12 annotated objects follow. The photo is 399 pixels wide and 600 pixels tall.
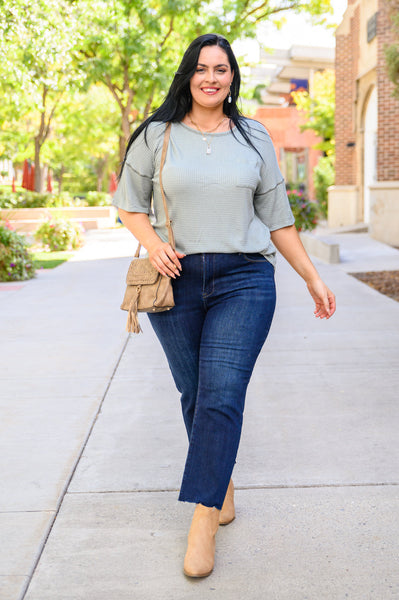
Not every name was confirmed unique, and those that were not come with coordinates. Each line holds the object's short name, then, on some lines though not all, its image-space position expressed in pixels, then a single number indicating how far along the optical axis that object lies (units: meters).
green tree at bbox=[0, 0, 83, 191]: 12.15
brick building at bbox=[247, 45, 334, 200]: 48.81
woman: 3.00
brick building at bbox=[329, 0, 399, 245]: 22.09
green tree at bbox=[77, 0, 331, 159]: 23.78
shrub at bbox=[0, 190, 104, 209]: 28.70
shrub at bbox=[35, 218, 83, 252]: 17.97
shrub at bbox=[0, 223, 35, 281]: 12.80
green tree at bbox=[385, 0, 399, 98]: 11.80
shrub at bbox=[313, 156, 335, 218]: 30.85
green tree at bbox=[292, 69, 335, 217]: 30.33
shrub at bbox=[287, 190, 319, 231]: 16.34
